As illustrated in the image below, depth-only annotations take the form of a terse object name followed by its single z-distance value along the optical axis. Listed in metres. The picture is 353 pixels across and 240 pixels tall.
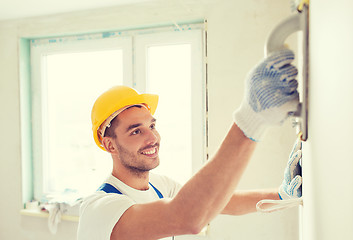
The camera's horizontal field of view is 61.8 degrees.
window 2.38
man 0.55
